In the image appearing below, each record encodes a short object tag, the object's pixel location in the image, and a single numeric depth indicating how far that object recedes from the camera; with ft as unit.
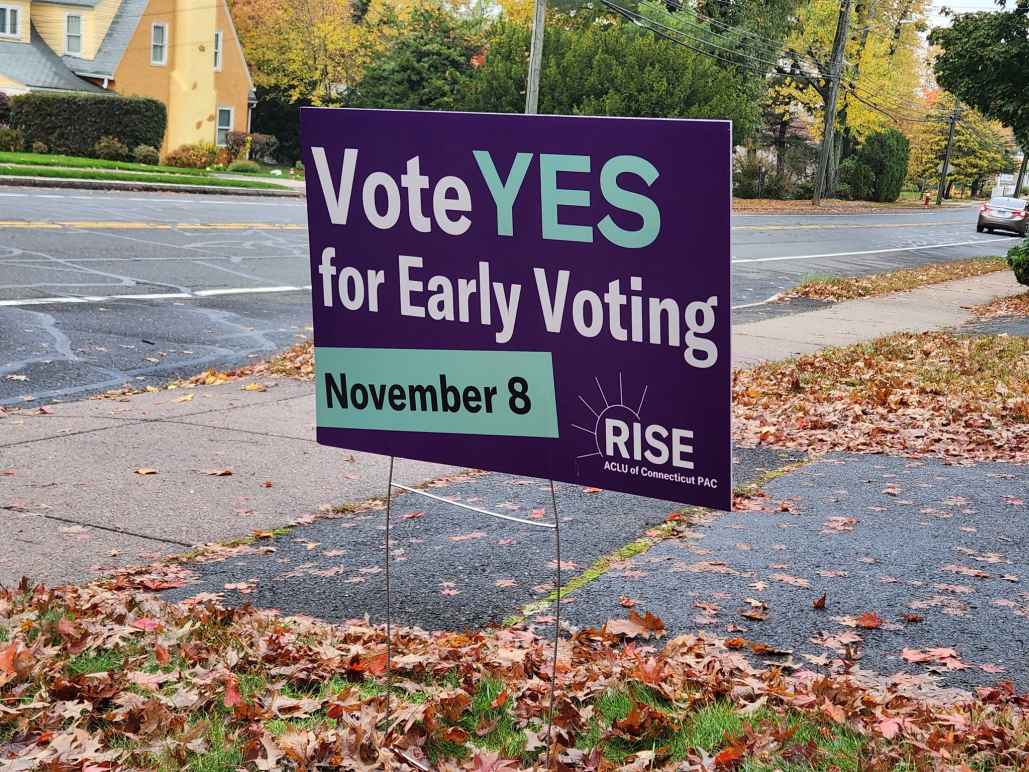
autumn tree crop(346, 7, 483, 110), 156.87
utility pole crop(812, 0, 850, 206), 163.63
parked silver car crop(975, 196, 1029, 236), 151.57
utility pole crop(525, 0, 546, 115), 97.60
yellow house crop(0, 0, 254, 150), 149.38
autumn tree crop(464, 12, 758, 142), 141.69
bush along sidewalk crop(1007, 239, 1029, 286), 65.62
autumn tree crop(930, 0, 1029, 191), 82.69
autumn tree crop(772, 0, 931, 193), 191.01
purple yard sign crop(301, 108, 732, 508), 10.96
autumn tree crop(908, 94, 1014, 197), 303.03
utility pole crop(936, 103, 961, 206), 284.82
